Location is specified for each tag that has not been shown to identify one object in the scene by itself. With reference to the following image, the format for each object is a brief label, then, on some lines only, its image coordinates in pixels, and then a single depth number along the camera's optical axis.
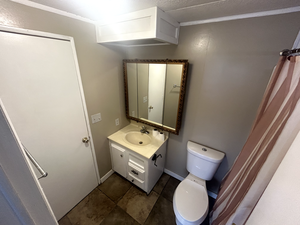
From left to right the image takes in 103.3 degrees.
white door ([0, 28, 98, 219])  0.90
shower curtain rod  0.67
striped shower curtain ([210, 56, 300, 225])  0.60
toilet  1.15
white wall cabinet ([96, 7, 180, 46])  0.98
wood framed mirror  1.44
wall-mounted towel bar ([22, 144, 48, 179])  0.70
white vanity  1.53
